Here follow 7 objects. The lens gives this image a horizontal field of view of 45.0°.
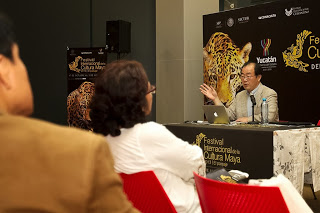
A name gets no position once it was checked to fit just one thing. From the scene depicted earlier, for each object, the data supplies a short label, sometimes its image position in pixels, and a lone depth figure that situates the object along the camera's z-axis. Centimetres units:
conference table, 323
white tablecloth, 322
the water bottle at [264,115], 391
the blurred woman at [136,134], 177
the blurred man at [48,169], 60
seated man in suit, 487
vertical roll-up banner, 641
